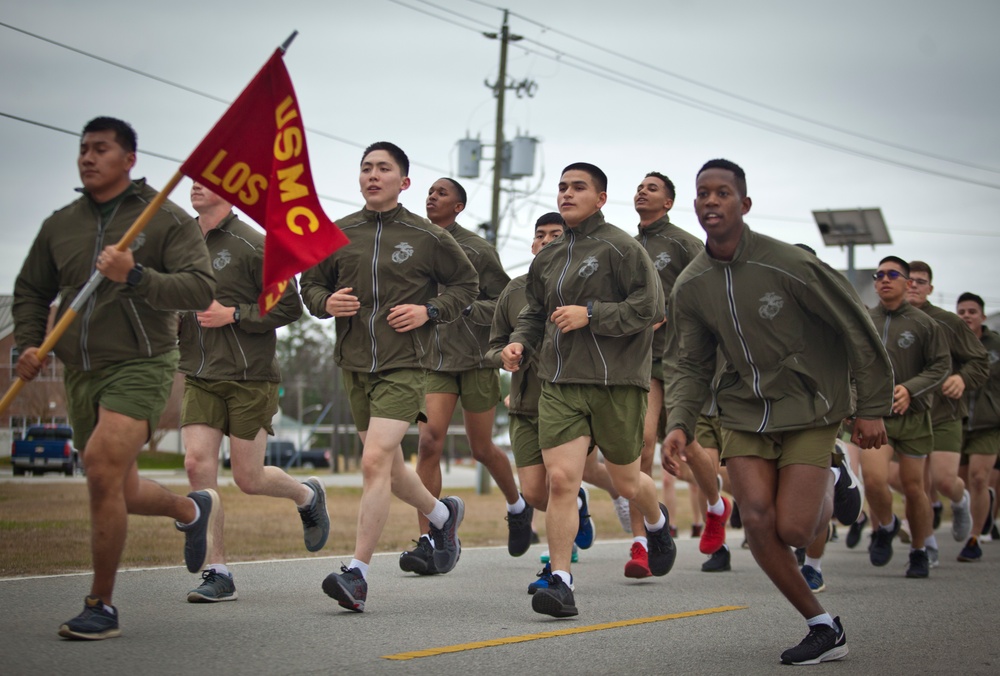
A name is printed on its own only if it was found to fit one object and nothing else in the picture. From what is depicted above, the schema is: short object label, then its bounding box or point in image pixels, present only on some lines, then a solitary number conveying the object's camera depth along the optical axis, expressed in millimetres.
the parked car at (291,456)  63625
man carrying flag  5895
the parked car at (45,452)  31750
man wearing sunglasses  10625
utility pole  31781
